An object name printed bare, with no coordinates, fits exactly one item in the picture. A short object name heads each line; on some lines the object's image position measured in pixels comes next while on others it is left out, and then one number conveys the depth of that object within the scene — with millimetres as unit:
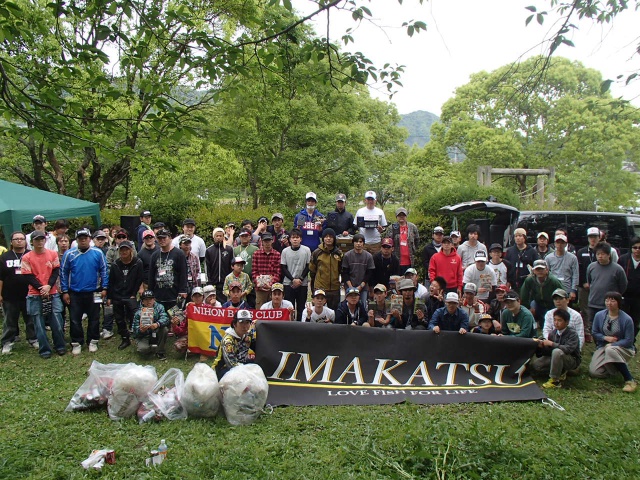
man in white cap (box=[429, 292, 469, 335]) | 6691
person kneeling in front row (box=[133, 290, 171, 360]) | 7254
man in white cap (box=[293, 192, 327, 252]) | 8742
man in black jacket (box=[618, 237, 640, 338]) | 7250
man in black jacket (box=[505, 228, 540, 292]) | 8062
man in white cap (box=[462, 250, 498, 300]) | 7723
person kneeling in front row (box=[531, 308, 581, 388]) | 6234
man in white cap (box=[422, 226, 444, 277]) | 8773
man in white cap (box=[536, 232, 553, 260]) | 8047
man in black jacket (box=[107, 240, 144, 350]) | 7848
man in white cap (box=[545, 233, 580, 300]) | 7578
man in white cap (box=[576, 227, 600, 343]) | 7836
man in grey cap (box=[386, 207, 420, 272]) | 8992
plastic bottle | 4346
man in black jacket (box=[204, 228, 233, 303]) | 8336
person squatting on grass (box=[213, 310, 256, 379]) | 5906
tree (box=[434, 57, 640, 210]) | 20516
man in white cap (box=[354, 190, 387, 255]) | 8703
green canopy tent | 9828
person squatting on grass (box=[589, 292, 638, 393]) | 6320
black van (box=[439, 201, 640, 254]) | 9430
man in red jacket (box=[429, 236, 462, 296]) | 7996
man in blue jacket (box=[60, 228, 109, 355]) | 7656
